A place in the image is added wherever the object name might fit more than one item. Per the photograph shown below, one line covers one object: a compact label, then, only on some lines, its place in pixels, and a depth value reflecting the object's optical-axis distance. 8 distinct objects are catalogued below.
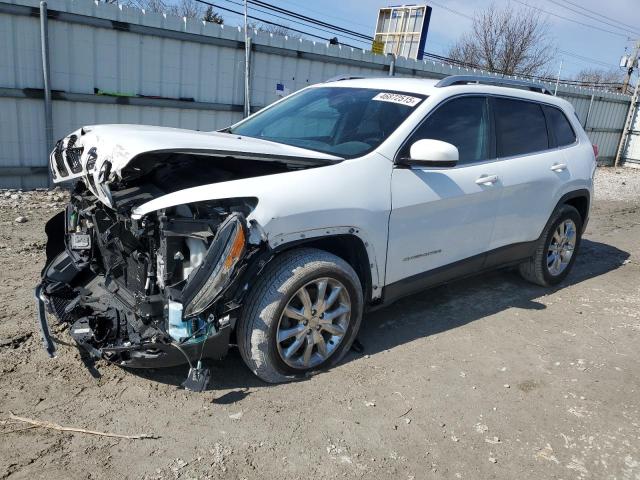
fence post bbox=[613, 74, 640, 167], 18.62
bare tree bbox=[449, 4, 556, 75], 25.38
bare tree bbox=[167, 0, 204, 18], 27.86
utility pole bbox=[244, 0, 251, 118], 9.27
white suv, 2.86
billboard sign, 18.08
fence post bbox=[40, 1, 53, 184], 7.25
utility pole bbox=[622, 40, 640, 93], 19.78
